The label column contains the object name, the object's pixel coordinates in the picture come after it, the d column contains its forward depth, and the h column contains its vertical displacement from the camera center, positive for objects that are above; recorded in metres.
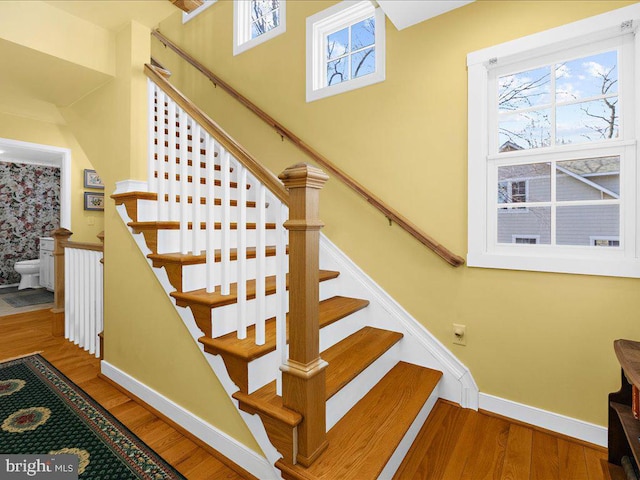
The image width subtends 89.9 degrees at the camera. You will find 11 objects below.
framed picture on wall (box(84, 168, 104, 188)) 4.76 +0.87
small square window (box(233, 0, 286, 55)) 3.10 +2.17
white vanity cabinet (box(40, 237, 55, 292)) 5.21 -0.42
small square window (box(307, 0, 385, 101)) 2.45 +1.54
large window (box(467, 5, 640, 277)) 1.61 +0.48
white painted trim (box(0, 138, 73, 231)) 4.33 +0.87
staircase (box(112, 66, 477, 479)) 1.24 -0.47
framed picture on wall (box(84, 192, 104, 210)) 4.82 +0.56
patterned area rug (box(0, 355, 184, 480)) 1.50 -1.04
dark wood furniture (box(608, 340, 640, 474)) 1.25 -0.75
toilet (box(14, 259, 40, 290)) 5.31 -0.59
